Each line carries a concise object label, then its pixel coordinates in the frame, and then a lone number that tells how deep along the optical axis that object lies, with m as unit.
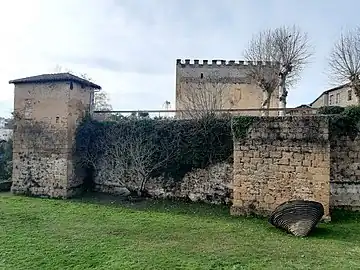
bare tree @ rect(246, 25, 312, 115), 23.33
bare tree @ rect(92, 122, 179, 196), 16.31
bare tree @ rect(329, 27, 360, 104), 20.50
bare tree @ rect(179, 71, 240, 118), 25.78
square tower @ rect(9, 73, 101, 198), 16.75
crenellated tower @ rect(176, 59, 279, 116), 26.73
